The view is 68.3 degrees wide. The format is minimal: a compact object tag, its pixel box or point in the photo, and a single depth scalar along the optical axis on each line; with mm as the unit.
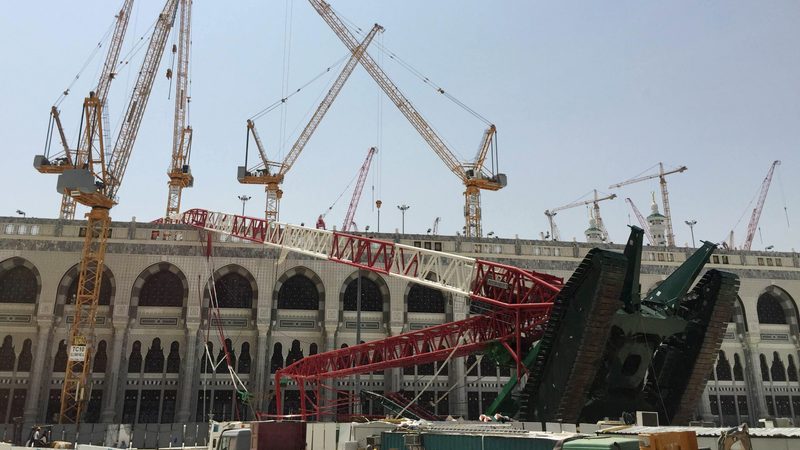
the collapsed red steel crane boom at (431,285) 33750
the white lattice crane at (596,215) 126462
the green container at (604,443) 14825
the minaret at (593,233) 91062
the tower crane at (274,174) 85750
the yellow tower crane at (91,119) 61356
